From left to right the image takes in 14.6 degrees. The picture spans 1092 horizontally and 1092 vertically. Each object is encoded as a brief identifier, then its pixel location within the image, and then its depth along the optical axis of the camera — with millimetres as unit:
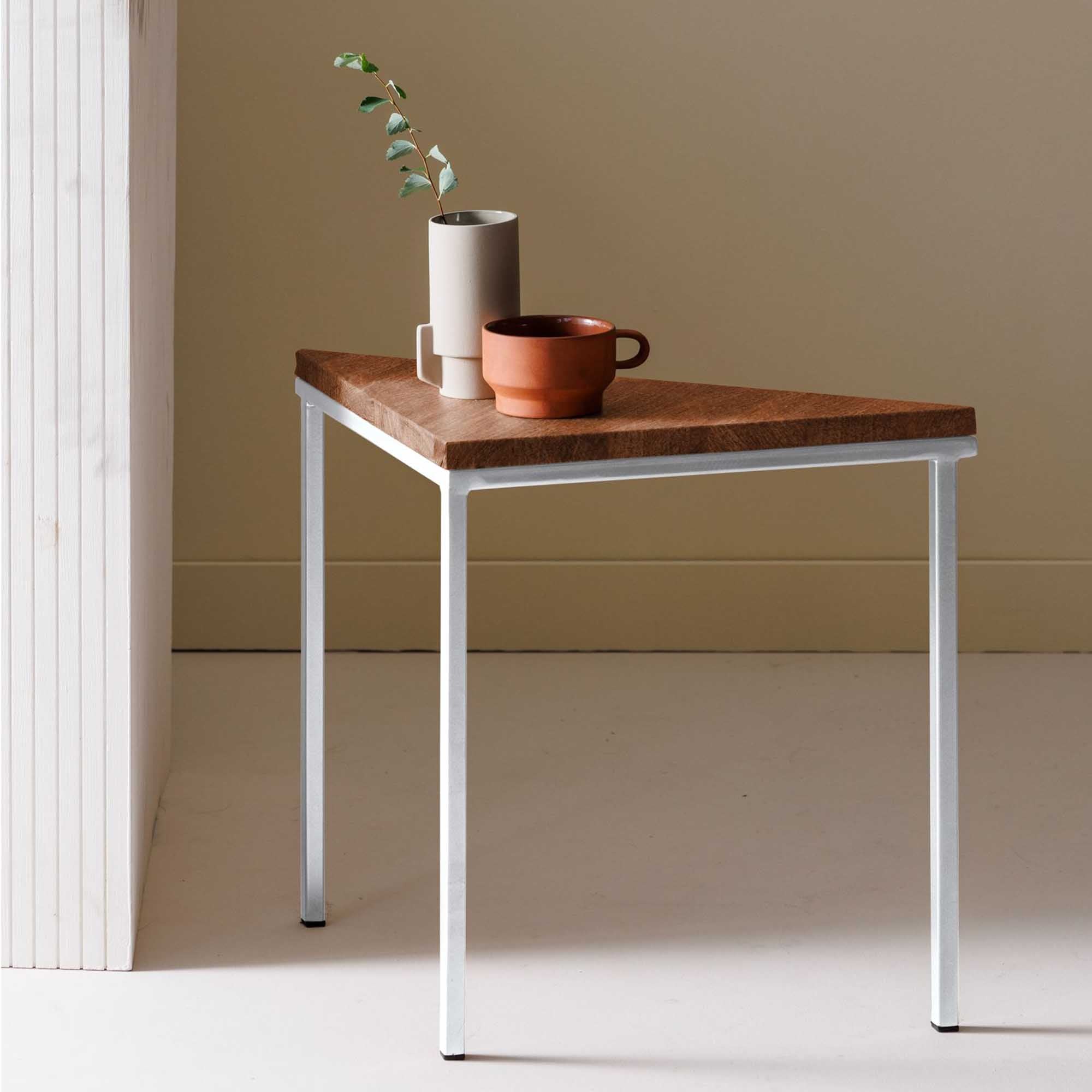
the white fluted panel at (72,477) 3029
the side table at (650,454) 2874
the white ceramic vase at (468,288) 2968
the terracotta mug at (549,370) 2909
